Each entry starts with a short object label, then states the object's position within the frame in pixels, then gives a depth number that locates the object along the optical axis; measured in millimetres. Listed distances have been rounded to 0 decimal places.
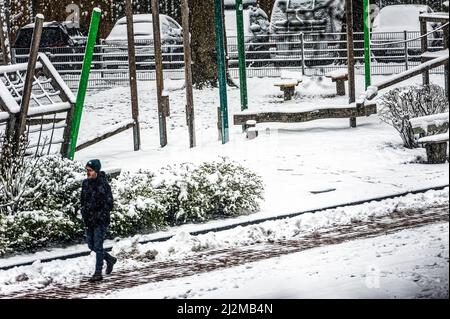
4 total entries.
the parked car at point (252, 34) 30734
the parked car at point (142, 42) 30875
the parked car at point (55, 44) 31530
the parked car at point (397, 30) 29438
